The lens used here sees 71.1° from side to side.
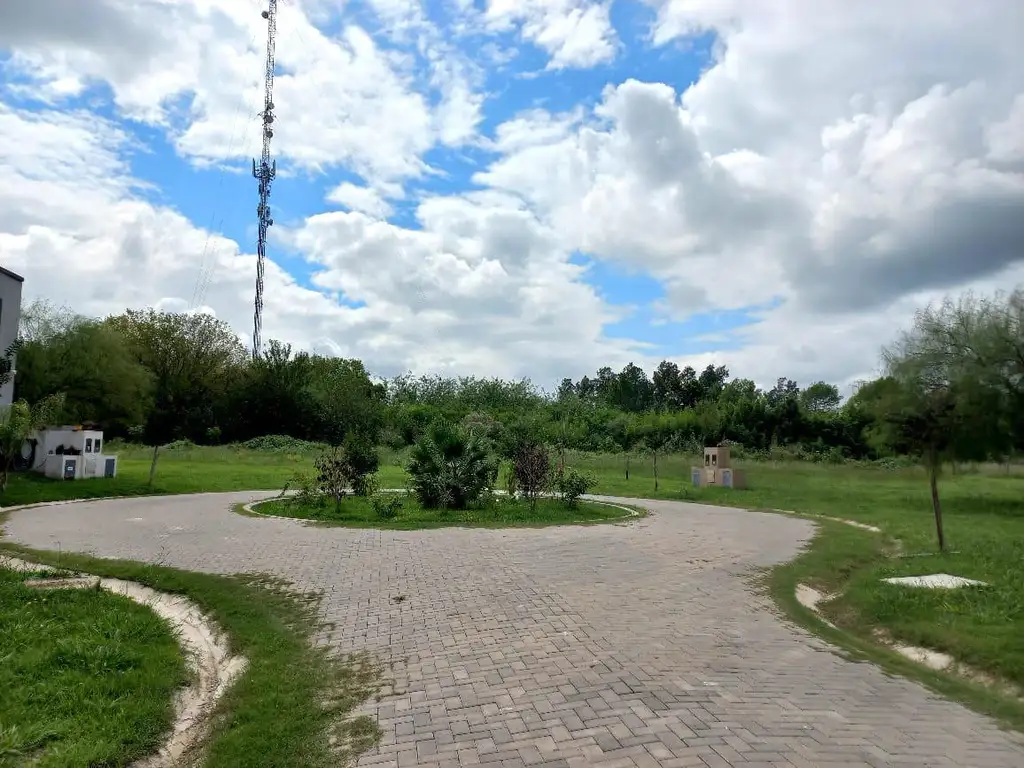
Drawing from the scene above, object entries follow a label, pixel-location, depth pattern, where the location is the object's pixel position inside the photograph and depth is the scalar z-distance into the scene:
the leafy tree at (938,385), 22.55
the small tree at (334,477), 17.45
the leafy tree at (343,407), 47.03
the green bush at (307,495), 17.52
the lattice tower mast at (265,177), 37.14
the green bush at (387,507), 15.72
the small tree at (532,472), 18.03
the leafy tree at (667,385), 72.00
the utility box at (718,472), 26.64
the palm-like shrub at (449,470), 17.36
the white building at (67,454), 21.89
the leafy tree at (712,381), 65.12
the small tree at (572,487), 18.38
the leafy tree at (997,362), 22.98
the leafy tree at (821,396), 81.25
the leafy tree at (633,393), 77.12
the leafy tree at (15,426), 16.38
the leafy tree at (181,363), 47.44
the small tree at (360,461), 18.98
